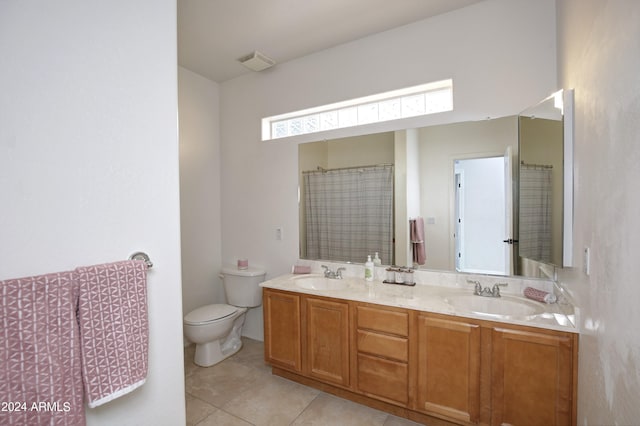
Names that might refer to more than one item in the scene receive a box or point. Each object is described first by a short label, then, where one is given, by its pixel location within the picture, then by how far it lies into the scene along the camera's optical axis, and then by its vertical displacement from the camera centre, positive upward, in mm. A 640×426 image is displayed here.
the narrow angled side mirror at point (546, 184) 1475 +125
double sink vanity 1497 -916
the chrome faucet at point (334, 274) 2569 -613
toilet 2562 -1032
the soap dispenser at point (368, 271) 2414 -549
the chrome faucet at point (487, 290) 1932 -588
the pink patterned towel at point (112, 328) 896 -402
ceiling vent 2652 +1420
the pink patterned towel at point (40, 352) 766 -410
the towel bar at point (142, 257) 1095 -188
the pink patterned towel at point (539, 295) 1744 -567
